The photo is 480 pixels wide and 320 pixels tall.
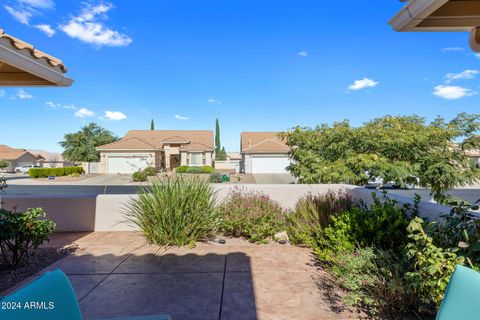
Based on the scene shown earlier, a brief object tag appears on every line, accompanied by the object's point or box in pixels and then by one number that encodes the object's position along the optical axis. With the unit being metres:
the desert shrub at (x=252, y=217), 5.61
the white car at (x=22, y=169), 41.95
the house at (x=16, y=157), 49.03
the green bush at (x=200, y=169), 28.12
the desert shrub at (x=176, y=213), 5.14
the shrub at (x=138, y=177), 24.55
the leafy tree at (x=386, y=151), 7.26
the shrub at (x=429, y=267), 2.22
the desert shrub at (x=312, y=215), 5.27
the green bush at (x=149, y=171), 26.52
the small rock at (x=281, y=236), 5.61
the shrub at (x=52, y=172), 29.59
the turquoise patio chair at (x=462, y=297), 1.30
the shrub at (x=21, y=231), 3.82
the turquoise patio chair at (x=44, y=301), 1.20
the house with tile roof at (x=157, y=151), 33.09
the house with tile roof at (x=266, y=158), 29.69
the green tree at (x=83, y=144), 40.94
